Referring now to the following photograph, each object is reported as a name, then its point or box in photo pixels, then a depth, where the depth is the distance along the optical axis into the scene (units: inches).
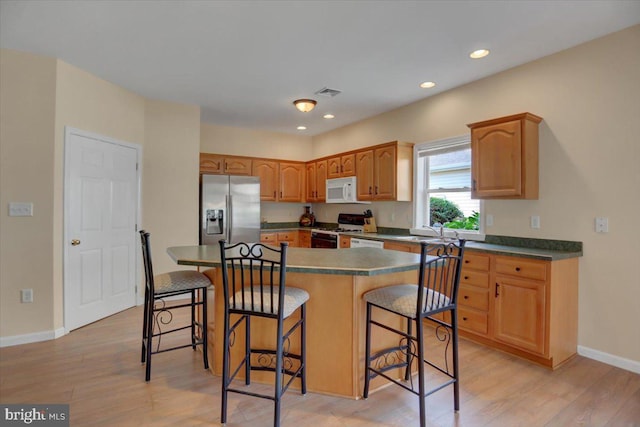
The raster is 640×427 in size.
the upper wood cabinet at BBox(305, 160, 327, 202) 232.1
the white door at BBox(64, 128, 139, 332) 137.5
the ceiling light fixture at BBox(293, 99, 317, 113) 167.8
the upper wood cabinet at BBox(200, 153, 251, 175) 217.3
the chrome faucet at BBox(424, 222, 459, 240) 155.5
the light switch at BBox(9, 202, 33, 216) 123.0
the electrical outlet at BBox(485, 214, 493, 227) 142.8
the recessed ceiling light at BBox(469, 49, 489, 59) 120.2
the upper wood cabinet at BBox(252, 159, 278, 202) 234.4
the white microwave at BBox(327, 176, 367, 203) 202.7
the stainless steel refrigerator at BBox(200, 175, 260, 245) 195.8
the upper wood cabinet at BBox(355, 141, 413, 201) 175.2
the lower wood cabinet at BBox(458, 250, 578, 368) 107.2
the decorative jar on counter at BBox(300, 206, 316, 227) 261.3
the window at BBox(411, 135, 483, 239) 154.9
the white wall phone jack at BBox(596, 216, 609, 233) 110.2
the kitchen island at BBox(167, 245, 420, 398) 88.0
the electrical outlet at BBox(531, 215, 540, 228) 127.3
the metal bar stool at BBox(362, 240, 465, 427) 75.5
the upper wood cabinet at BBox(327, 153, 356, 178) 204.5
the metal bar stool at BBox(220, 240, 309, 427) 75.0
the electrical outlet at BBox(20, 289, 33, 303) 125.3
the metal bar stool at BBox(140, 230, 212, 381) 95.8
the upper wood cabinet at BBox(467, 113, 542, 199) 122.0
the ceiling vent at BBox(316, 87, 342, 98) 160.8
